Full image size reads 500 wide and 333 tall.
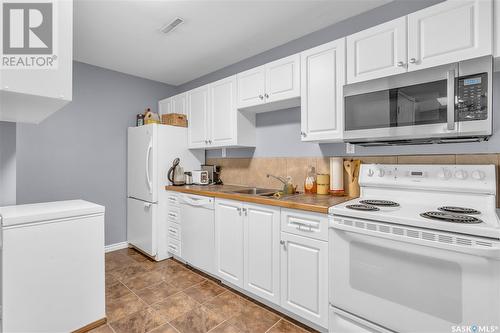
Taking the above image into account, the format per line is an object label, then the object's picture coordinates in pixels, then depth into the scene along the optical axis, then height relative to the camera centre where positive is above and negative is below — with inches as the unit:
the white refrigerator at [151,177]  123.0 -5.7
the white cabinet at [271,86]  89.9 +31.7
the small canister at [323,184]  91.4 -6.8
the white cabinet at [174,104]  136.7 +36.4
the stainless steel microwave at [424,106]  55.3 +15.3
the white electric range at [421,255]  45.9 -19.1
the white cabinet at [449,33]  55.4 +32.3
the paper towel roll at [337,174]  88.2 -3.0
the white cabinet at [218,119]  111.3 +22.8
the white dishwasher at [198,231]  100.5 -28.4
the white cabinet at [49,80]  48.2 +17.7
